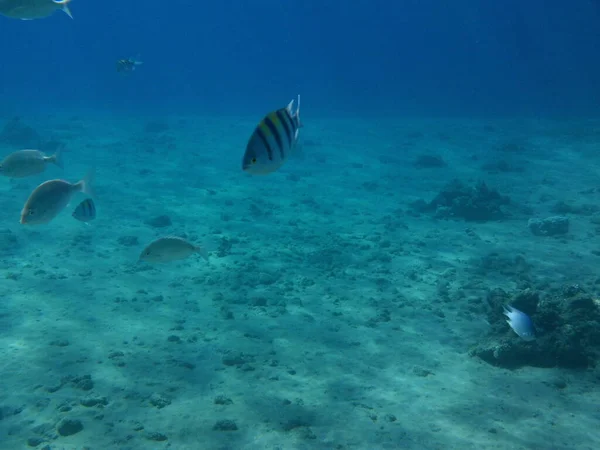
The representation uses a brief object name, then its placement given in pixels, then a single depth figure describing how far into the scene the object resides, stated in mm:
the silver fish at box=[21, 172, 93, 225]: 5891
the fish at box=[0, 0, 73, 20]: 5977
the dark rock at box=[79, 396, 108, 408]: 5883
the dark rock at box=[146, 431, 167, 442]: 5246
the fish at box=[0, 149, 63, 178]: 6969
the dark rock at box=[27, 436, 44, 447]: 5105
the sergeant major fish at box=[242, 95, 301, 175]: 3012
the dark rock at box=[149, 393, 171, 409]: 5957
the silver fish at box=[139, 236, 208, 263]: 6023
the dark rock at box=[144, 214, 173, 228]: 14469
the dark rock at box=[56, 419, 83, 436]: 5300
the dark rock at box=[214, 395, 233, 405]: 6062
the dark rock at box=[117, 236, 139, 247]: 12758
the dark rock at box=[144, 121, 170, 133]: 35594
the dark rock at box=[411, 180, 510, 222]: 15977
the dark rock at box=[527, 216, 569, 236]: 13688
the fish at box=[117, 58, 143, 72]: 14125
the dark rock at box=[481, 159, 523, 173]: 22556
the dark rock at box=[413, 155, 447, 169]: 24922
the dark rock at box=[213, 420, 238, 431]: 5473
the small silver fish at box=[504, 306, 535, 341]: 6137
